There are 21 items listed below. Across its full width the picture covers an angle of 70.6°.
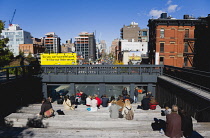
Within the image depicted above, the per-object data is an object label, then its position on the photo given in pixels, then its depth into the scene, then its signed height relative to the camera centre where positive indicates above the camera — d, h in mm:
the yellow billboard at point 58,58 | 18281 +457
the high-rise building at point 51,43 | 158250 +20201
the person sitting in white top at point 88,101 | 10805 -2879
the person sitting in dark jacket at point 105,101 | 10861 -2897
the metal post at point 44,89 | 15078 -2766
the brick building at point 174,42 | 33562 +4440
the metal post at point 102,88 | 15047 -2686
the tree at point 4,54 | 22328 +1241
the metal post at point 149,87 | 14958 -2637
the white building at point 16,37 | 127875 +21920
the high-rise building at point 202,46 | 26609 +2860
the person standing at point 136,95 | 14836 -3380
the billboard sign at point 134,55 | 61012 +2769
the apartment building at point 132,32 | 102250 +20408
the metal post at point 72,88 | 15078 -2678
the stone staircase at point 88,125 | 5953 -2989
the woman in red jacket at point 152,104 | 9969 -2870
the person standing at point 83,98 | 12483 -3185
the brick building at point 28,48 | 109938 +10332
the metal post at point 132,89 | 15016 -2808
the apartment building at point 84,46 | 153750 +16264
